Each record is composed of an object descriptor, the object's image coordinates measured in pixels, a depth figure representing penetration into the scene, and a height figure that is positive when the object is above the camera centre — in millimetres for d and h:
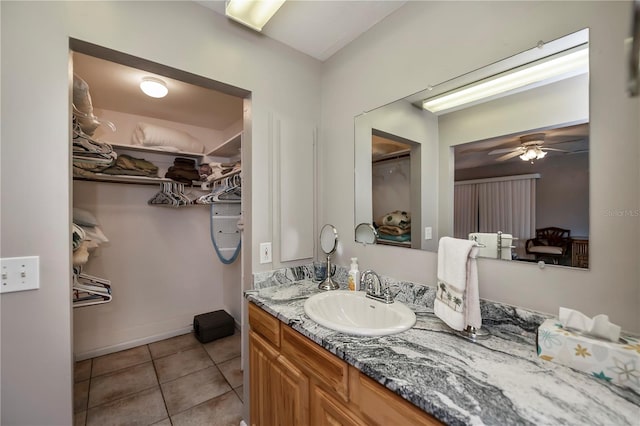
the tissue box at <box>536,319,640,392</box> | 686 -403
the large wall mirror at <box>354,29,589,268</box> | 901 +226
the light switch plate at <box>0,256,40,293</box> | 951 -224
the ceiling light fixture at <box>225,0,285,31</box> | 1271 +1018
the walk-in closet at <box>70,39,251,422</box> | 2328 +30
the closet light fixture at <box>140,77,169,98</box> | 1986 +970
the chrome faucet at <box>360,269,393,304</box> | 1294 -405
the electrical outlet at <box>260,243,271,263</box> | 1580 -244
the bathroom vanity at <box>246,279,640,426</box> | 621 -461
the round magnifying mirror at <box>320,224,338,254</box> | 1658 -174
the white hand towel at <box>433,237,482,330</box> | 961 -292
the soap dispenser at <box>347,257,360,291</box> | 1493 -372
